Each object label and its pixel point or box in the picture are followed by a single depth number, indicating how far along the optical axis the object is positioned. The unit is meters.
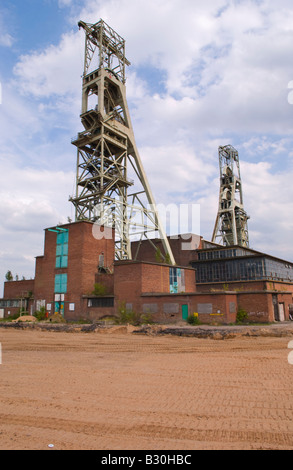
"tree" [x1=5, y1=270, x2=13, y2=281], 43.15
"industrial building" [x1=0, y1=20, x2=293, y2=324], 26.28
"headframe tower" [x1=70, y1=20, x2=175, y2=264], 36.09
